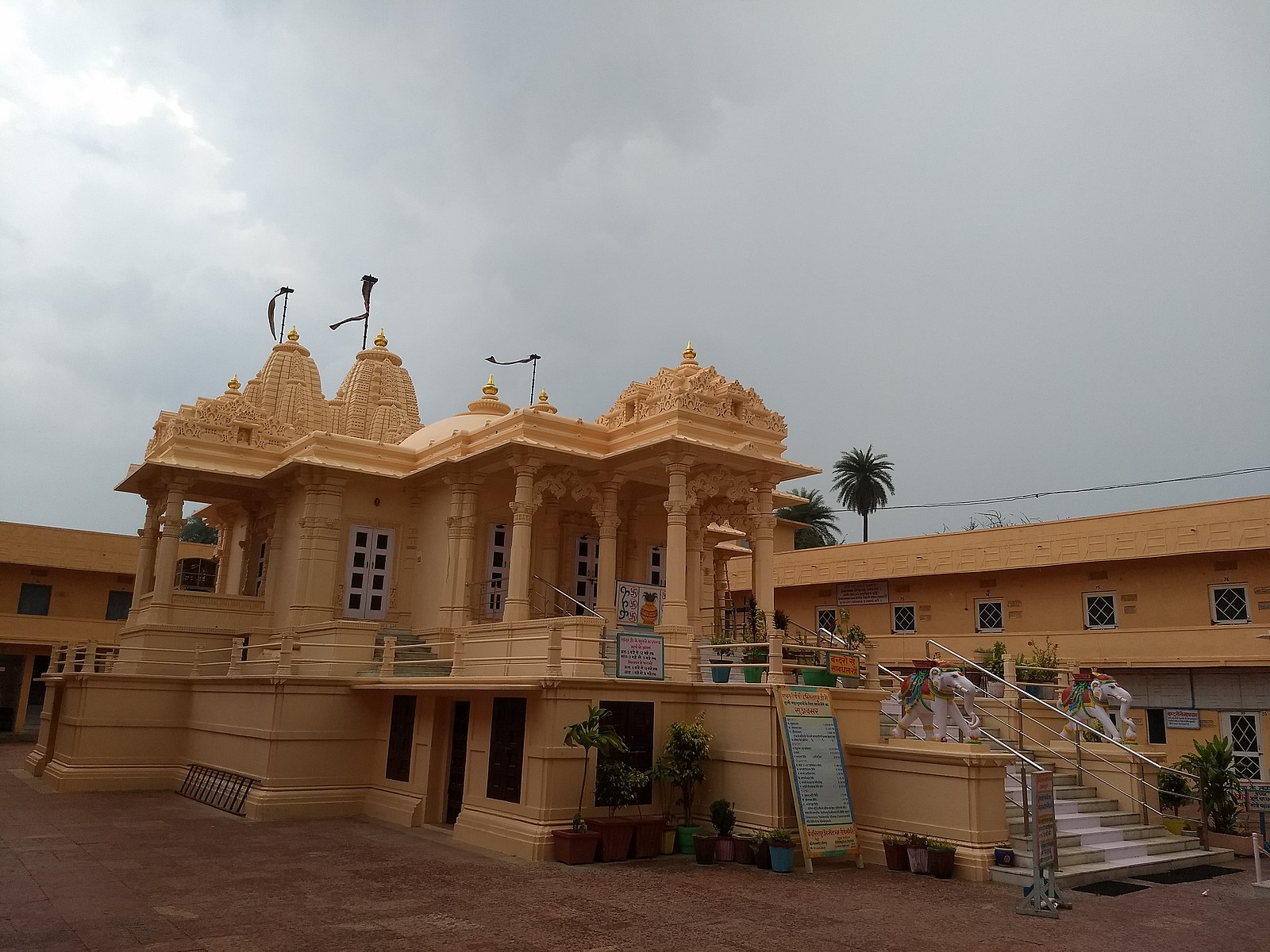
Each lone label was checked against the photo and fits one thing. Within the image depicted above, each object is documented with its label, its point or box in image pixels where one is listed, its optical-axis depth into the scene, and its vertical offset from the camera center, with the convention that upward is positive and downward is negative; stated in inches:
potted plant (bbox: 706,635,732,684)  562.0 +22.6
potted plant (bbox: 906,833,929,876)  470.6 -65.7
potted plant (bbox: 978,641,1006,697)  785.8 +47.3
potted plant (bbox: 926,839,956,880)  464.4 -67.4
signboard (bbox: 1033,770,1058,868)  409.4 -42.1
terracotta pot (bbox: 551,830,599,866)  484.7 -70.2
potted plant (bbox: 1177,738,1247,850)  576.1 -35.2
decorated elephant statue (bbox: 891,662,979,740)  540.1 +8.5
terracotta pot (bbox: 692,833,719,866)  499.8 -71.4
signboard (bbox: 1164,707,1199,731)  850.1 +6.1
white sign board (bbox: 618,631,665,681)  540.1 +26.7
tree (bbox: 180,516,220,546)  2866.6 +457.8
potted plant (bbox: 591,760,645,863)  497.7 -49.2
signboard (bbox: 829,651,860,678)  552.1 +26.7
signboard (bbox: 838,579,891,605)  1120.8 +137.5
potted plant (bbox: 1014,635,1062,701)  687.7 +34.7
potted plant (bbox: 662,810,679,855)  522.3 -67.6
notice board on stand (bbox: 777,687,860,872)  487.7 -30.3
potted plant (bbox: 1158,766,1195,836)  586.9 -37.7
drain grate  653.9 -67.9
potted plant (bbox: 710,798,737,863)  499.2 -60.3
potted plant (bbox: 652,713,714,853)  534.0 -28.4
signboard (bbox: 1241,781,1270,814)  495.8 -35.0
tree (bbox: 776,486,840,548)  2215.8 +426.0
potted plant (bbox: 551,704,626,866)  485.7 -23.7
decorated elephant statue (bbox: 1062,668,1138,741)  634.2 +13.0
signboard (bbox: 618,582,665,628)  770.2 +79.1
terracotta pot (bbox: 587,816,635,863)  496.1 -66.4
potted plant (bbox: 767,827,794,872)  478.6 -67.7
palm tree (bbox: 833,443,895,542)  2091.5 +488.7
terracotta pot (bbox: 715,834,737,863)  498.9 -70.7
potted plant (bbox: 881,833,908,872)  483.2 -66.5
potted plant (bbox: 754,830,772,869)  485.1 -69.2
